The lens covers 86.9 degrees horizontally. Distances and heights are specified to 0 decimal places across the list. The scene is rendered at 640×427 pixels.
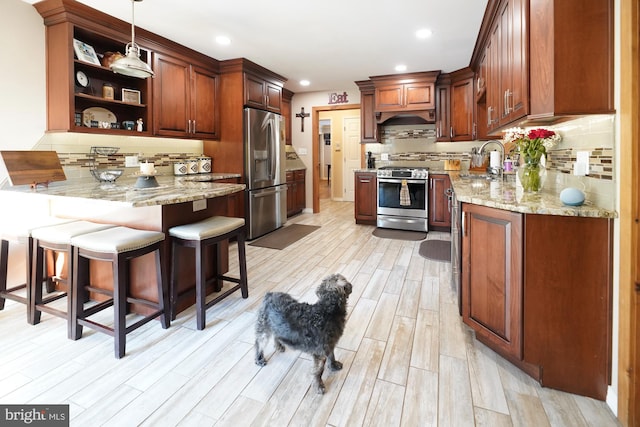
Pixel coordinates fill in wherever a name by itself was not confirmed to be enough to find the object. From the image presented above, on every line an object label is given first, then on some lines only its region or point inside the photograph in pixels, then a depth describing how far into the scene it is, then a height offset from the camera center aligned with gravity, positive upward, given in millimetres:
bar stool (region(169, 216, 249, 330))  2164 -269
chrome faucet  3657 +332
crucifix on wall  6590 +1638
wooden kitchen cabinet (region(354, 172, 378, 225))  5453 +25
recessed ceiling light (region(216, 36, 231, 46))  3610 +1740
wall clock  3061 +1107
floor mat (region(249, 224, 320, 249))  4418 -532
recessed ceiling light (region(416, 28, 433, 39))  3441 +1720
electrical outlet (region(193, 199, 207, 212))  2504 -43
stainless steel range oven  5043 +5
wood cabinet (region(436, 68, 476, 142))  4965 +1394
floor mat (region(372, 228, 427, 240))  4812 -527
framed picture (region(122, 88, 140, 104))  3408 +1068
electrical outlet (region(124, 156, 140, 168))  3670 +418
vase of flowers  2039 +288
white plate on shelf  3135 +829
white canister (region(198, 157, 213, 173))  4461 +465
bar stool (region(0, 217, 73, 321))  2205 -359
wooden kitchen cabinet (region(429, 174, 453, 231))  4961 -71
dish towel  5082 +66
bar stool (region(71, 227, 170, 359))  1866 -412
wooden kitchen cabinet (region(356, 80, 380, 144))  5586 +1419
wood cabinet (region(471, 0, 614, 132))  1479 +663
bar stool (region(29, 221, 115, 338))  2054 -299
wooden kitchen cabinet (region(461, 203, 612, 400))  1494 -462
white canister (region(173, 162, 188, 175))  4152 +385
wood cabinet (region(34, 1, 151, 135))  2842 +1190
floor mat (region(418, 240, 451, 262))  3811 -627
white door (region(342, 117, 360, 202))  8112 +1198
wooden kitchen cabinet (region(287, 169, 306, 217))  6123 +133
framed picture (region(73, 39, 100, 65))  2938 +1320
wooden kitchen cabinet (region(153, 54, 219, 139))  3693 +1189
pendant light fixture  2326 +933
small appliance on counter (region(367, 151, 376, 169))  5965 +663
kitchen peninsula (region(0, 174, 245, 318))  2103 -58
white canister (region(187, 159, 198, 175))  4289 +427
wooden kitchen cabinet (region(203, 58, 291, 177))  4422 +1116
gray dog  1566 -582
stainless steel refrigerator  4504 +392
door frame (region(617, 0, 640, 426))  1289 -79
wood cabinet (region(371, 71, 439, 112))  5125 +1655
